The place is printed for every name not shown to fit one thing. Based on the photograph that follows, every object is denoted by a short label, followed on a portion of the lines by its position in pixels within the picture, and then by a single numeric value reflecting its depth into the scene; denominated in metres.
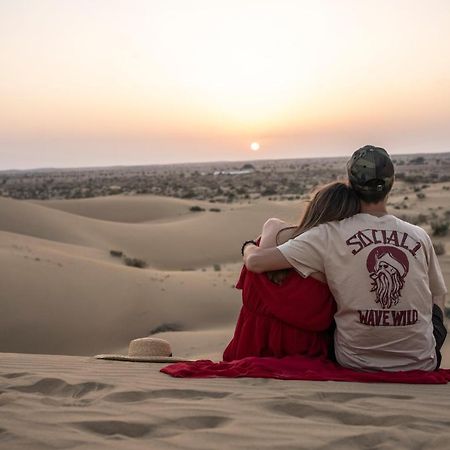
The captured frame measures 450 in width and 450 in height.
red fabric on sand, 3.99
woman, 4.16
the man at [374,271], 3.91
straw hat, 5.13
